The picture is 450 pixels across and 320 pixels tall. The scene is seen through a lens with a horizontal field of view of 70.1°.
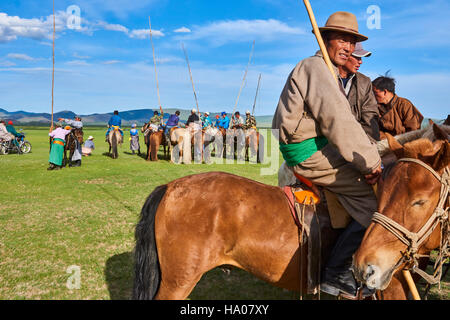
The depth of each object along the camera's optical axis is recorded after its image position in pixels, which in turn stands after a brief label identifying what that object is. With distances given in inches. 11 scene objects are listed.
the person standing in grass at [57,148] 551.2
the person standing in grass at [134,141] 874.0
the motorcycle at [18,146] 790.3
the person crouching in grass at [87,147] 791.7
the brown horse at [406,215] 76.8
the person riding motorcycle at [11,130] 833.5
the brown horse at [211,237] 99.6
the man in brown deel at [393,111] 203.0
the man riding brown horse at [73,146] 590.3
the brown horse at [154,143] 713.6
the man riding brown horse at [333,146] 92.7
